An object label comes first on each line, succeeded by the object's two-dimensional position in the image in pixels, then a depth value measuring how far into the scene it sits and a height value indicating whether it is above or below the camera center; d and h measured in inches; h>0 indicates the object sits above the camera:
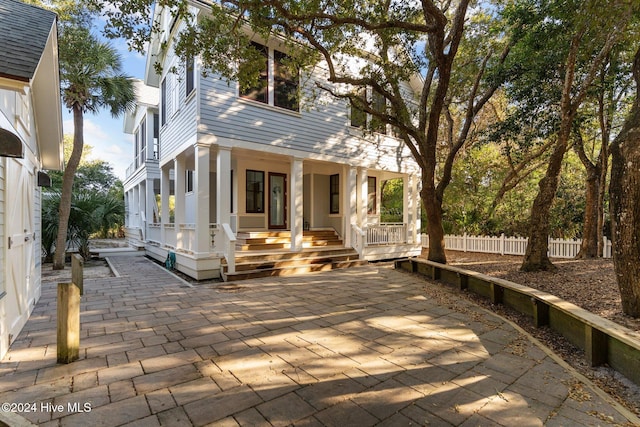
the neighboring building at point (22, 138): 116.8 +46.0
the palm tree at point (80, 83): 385.1 +172.6
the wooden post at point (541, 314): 172.9 -55.0
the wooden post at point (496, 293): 219.3 -54.8
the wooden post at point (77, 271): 231.5 -39.8
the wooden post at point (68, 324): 128.7 -44.3
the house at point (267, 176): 319.3 +56.5
